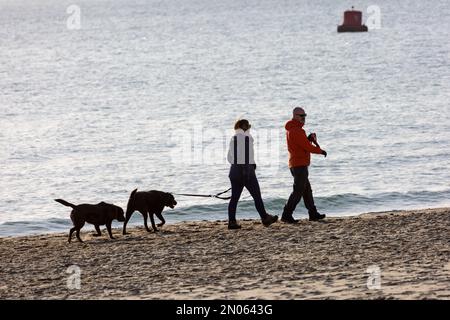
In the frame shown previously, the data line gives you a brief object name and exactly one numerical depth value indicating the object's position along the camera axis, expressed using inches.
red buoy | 3870.6
